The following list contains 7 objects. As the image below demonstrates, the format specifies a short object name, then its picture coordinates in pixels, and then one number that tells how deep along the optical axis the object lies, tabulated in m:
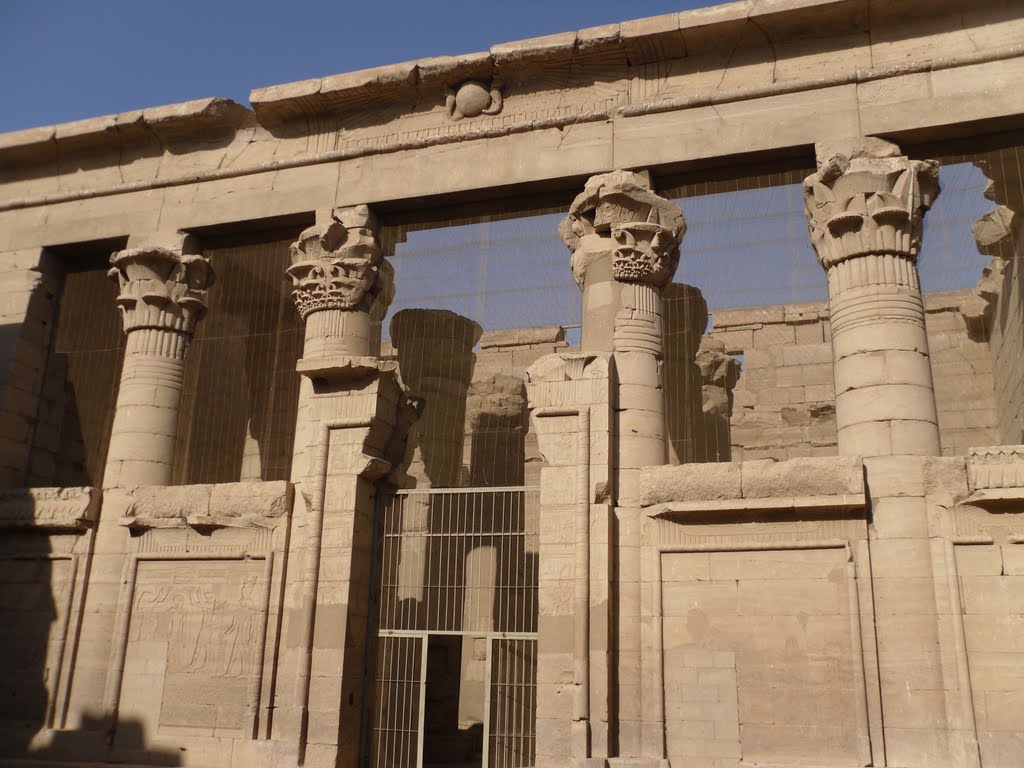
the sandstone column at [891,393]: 8.24
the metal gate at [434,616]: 9.84
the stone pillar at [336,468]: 9.87
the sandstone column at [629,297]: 9.72
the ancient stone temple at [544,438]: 8.66
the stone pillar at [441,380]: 14.72
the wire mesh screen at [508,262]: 11.38
